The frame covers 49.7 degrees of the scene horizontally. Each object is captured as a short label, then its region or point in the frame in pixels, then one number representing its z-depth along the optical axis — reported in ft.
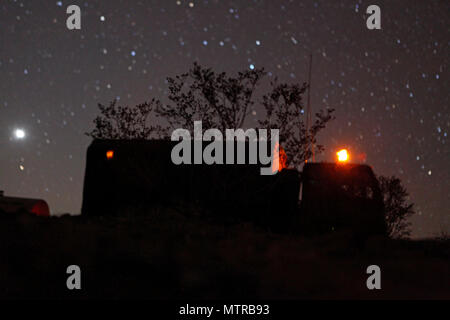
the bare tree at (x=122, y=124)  45.27
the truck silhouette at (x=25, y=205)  45.65
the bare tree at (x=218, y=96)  38.55
